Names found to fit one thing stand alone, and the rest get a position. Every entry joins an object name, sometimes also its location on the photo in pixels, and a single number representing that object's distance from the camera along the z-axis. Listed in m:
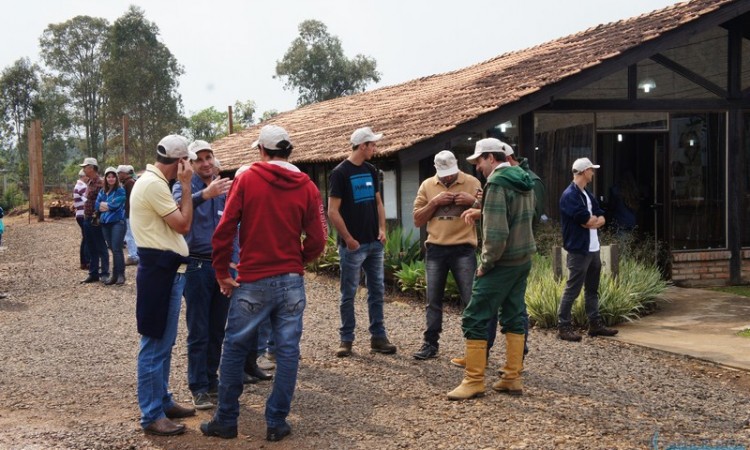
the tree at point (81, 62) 63.88
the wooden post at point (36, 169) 27.52
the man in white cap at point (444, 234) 6.79
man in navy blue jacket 7.55
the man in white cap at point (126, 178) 11.98
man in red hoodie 4.74
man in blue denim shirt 5.64
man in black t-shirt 6.92
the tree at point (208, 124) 66.19
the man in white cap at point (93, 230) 12.70
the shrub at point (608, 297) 8.44
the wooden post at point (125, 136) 24.08
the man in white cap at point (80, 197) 13.38
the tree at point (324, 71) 60.06
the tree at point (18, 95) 60.00
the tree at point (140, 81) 55.62
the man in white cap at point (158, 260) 4.92
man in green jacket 5.60
